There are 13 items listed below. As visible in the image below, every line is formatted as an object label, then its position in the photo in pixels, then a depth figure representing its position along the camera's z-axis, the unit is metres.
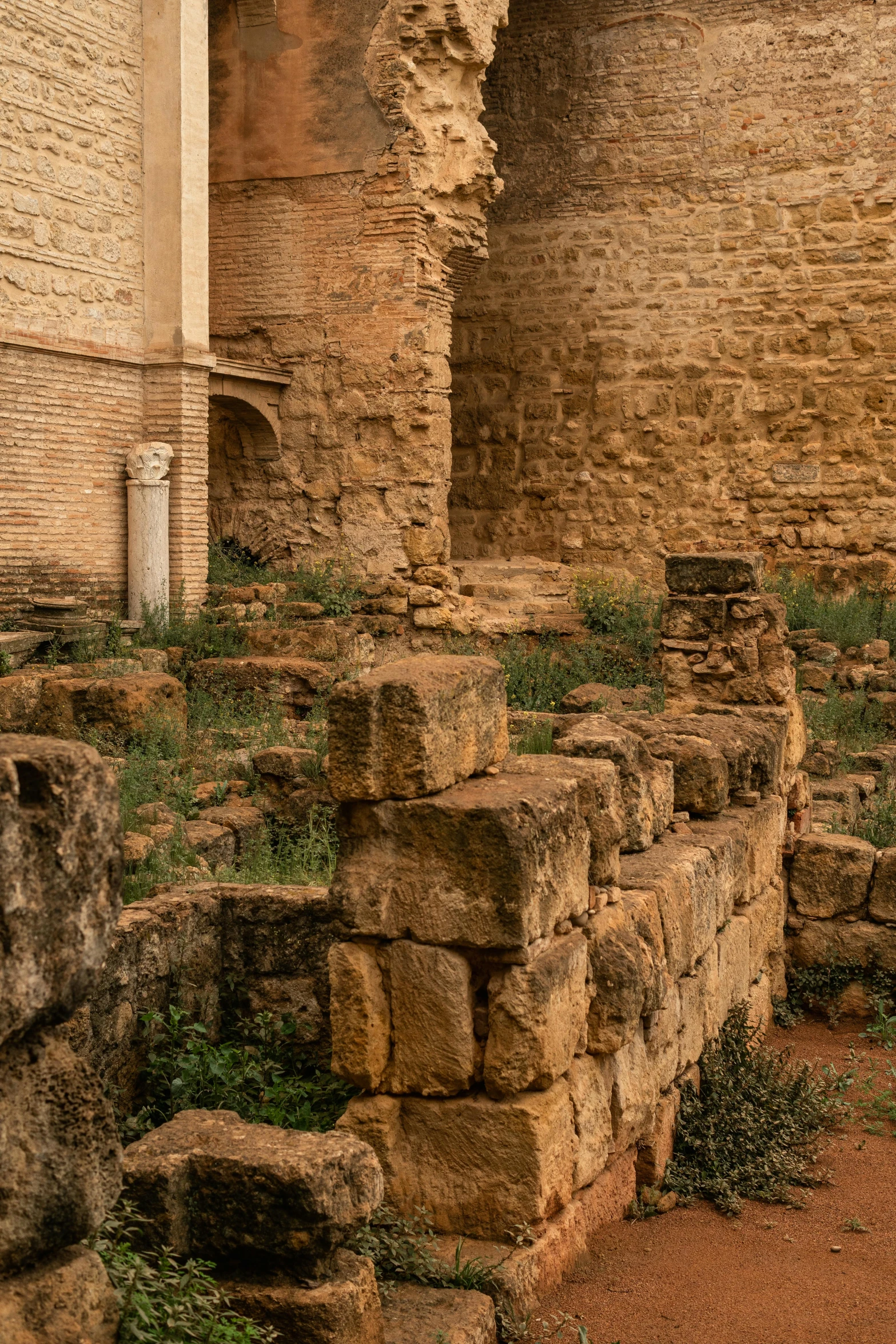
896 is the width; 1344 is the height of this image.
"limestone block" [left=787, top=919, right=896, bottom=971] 7.14
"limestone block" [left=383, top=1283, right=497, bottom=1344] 3.30
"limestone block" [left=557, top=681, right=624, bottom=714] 10.13
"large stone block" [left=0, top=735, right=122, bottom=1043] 2.04
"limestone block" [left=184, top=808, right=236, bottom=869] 6.58
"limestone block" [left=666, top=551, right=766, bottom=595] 8.45
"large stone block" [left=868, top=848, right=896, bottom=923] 7.16
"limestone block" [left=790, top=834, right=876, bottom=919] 7.26
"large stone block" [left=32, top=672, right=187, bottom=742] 8.67
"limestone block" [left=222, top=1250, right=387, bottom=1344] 3.06
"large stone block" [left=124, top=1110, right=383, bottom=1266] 3.09
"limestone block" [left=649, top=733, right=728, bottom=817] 6.08
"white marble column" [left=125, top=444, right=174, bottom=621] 12.20
